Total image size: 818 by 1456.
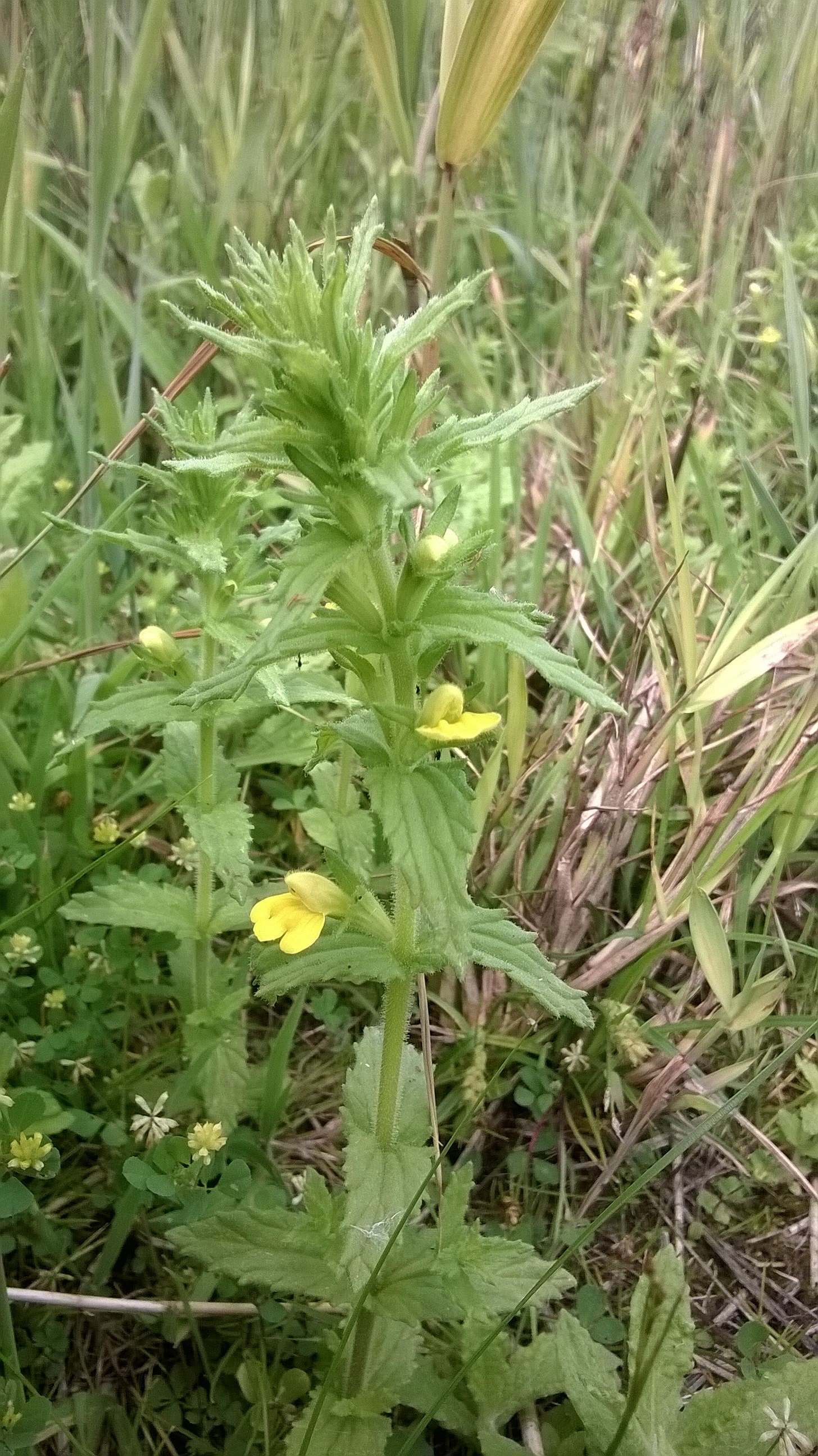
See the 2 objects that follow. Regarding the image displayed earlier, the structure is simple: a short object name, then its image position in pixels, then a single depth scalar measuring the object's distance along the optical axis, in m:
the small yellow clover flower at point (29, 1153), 0.26
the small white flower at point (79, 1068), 0.30
